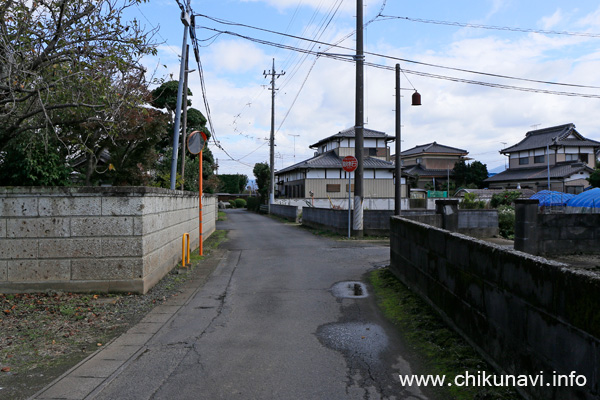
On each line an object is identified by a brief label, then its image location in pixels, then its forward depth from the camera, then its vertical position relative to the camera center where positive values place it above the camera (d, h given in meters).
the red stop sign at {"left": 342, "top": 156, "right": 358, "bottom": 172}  16.66 +1.23
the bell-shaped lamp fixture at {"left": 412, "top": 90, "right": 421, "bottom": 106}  18.14 +3.99
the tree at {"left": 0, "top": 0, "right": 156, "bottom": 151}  6.93 +2.21
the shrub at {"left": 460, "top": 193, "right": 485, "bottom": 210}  21.91 -0.35
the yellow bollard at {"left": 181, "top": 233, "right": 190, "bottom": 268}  10.23 -1.37
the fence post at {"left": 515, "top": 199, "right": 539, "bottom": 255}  12.02 -0.76
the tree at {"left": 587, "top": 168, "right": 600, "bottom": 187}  34.54 +1.40
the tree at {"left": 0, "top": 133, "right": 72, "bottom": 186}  8.57 +0.57
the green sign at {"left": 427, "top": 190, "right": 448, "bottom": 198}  46.49 +0.20
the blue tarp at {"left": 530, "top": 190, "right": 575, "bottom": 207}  24.45 -0.09
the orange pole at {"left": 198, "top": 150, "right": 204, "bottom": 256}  12.09 -0.87
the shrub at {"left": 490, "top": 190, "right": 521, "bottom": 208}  27.37 -0.12
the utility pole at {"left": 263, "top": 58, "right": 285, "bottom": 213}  38.53 +5.81
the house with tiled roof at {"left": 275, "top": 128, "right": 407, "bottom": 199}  38.84 +1.75
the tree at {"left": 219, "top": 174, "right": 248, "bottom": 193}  82.12 +2.24
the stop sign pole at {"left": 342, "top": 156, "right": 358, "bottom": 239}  16.66 +1.22
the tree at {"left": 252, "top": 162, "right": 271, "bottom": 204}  51.43 +2.27
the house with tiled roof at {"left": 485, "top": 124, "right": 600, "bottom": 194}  41.09 +3.60
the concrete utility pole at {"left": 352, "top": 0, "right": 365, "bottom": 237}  16.59 +2.76
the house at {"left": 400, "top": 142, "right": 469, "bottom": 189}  55.59 +4.29
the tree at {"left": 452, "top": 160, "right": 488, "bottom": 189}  52.34 +2.64
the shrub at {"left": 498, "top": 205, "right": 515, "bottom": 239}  17.38 -1.06
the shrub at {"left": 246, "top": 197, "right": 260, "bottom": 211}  51.22 -1.01
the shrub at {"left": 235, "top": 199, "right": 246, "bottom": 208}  69.38 -1.24
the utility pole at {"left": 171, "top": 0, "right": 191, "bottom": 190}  12.22 +2.98
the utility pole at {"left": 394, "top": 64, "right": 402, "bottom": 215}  18.05 +2.05
